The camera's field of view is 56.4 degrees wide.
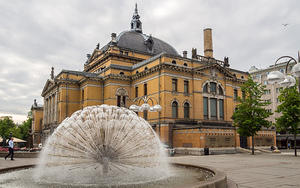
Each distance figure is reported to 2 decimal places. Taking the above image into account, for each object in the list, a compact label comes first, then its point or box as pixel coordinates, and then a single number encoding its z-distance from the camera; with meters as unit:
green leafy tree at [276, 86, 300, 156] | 28.48
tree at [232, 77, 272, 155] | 31.41
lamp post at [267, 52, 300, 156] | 8.10
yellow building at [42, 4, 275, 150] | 35.78
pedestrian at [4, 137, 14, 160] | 21.12
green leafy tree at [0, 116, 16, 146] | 91.79
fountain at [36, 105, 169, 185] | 9.24
